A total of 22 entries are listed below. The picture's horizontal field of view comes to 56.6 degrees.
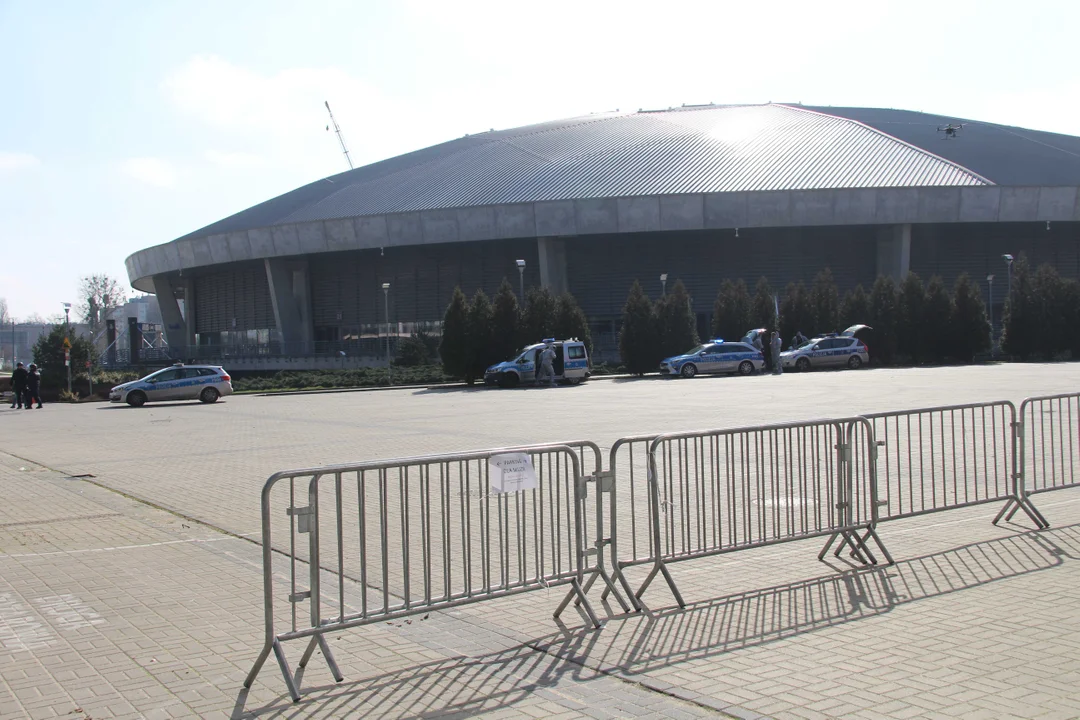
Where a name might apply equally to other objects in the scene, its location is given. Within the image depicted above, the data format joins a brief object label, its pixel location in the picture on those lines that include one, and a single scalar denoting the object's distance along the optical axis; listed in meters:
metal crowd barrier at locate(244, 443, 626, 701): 5.21
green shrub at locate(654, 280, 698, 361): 42.77
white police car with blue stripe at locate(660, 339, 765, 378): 39.91
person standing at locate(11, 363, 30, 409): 33.56
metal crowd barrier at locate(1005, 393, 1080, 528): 8.42
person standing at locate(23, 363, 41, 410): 33.91
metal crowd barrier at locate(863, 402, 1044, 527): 8.20
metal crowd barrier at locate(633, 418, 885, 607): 6.75
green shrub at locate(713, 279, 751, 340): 46.84
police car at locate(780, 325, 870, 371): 42.41
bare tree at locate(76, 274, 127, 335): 106.44
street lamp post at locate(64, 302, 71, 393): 38.22
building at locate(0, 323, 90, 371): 155.86
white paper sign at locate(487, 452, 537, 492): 6.02
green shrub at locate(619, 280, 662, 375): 42.41
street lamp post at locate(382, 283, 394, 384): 44.12
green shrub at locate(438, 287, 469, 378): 40.06
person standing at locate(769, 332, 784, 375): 40.34
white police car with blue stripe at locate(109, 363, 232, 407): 33.00
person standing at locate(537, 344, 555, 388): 36.66
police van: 37.03
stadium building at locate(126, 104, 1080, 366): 51.44
